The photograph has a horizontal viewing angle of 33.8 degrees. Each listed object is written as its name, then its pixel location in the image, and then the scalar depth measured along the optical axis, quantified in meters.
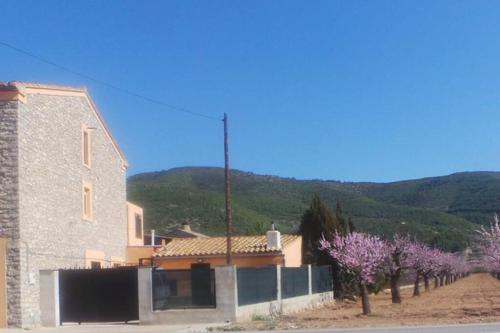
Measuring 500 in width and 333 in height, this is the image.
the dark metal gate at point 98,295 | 29.38
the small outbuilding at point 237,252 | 42.81
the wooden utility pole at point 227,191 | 34.75
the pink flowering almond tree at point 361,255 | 35.07
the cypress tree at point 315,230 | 49.69
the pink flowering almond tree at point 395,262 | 44.72
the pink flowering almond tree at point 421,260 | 54.30
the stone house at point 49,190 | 27.02
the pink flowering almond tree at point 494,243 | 39.66
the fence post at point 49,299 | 28.47
